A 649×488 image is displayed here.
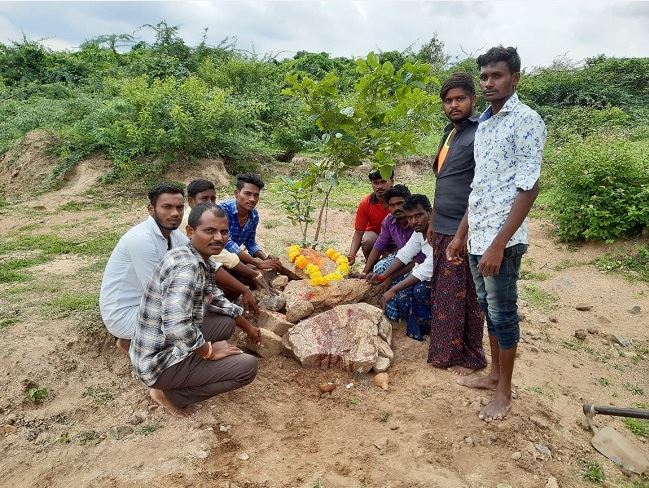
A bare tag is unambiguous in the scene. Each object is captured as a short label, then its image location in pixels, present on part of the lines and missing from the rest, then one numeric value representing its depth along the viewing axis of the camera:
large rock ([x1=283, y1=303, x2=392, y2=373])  3.43
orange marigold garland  4.02
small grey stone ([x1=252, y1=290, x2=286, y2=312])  3.97
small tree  3.72
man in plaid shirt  2.59
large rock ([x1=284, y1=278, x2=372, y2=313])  3.94
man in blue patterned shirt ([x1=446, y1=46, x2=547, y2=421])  2.44
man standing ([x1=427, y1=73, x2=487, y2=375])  3.05
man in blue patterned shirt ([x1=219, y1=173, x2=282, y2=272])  4.02
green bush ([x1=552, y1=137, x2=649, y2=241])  6.11
